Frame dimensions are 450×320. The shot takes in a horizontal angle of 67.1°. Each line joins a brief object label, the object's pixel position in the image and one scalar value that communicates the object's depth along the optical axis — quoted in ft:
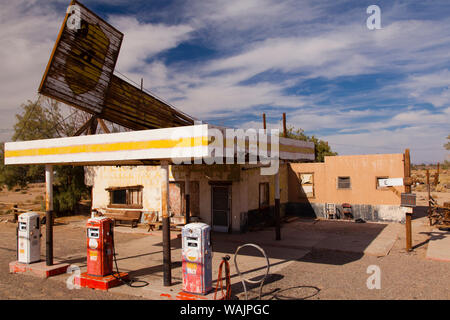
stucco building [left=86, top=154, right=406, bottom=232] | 48.55
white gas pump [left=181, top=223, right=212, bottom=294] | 22.38
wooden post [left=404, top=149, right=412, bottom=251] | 34.96
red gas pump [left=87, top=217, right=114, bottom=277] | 26.07
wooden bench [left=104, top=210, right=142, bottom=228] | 55.33
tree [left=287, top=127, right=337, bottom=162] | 109.50
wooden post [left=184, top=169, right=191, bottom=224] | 48.06
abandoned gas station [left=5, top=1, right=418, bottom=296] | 25.53
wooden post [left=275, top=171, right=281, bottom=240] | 40.81
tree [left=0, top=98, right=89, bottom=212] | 73.56
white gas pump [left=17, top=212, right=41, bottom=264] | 30.73
